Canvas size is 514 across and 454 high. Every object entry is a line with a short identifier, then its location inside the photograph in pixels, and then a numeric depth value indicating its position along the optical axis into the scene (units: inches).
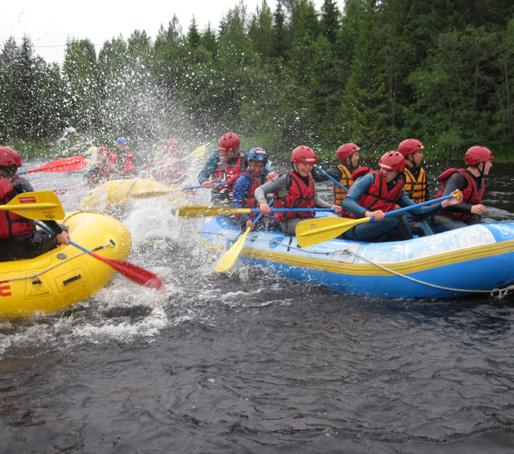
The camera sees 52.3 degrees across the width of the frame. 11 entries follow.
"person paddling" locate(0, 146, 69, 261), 212.7
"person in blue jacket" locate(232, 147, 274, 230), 284.3
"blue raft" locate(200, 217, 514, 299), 206.2
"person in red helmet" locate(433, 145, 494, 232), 239.5
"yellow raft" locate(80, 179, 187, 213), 407.2
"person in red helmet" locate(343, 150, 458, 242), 232.5
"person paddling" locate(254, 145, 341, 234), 259.1
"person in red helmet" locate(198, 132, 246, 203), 338.0
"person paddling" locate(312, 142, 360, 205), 289.6
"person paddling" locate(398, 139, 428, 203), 269.7
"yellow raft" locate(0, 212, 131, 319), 210.1
